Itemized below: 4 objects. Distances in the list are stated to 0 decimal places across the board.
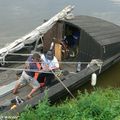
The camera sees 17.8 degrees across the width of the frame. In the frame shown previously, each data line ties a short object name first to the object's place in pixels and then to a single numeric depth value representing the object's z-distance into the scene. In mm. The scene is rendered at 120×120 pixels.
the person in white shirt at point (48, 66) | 8984
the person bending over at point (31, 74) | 8938
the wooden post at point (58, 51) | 10266
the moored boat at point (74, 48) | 8900
